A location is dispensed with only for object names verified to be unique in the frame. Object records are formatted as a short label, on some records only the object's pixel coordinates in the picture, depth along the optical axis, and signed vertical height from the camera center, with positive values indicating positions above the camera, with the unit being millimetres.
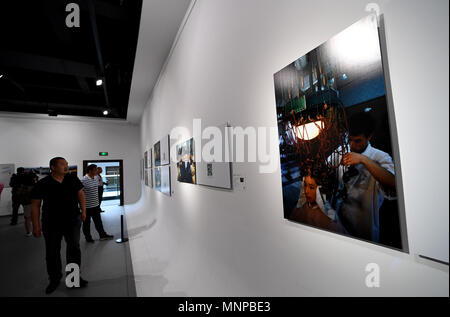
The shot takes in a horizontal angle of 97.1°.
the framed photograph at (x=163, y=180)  3836 -160
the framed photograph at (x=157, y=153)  4613 +486
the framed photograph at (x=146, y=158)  6561 +498
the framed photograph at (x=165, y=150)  3805 +451
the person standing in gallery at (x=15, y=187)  3914 -178
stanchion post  4257 -1413
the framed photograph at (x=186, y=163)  2539 +120
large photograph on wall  720 +99
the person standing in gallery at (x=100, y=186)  5857 -333
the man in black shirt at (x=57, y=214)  2338 -440
